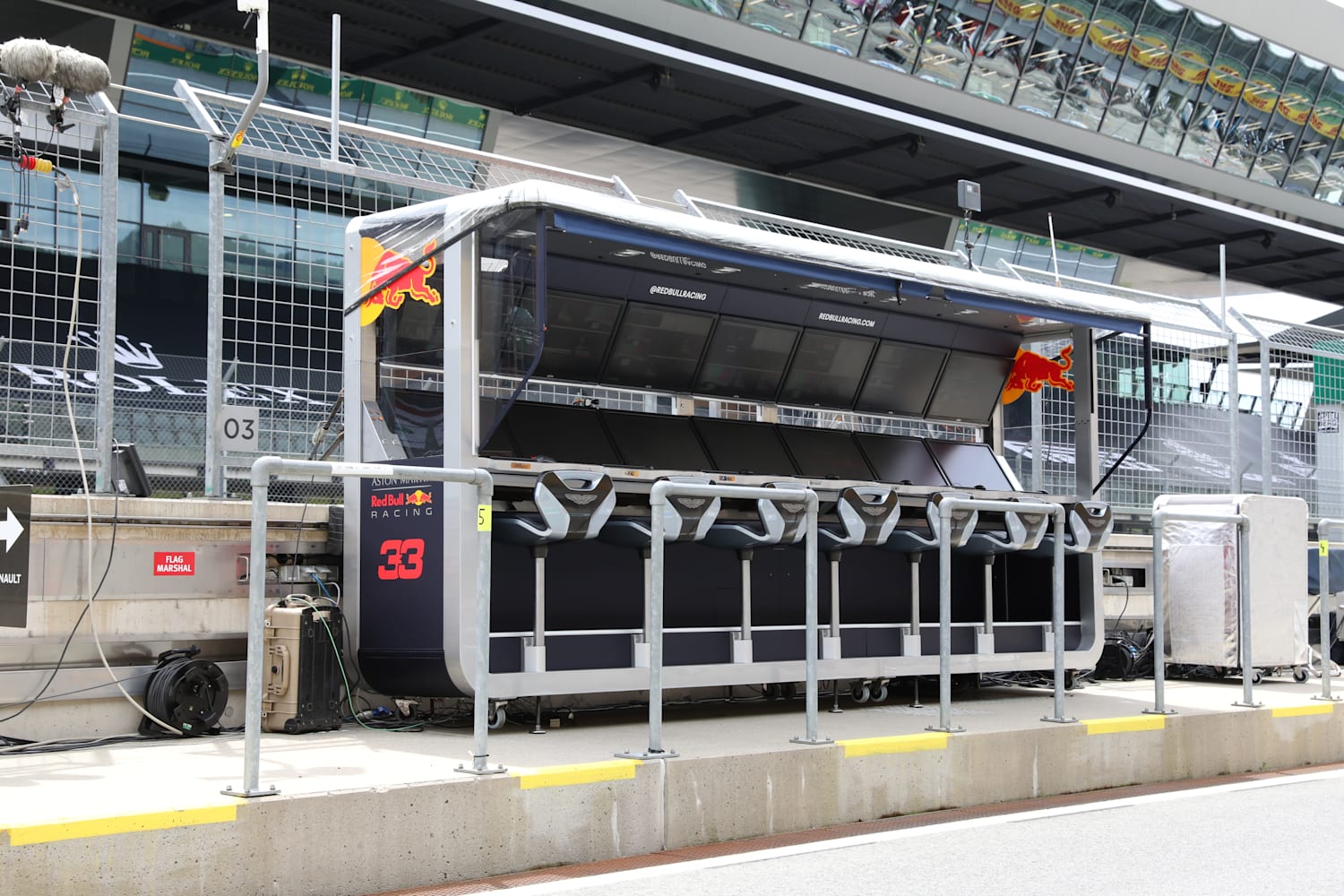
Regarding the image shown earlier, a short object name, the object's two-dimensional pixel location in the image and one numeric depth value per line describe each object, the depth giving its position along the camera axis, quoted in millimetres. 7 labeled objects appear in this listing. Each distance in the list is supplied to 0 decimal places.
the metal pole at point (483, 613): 6074
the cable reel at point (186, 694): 7262
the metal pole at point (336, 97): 8660
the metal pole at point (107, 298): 7562
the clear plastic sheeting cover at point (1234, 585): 11648
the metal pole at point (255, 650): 5203
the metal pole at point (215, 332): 7918
